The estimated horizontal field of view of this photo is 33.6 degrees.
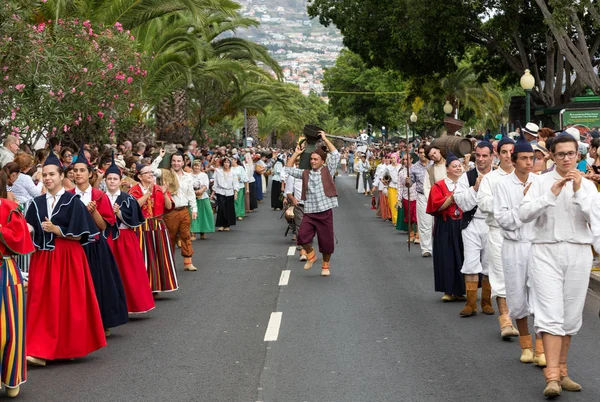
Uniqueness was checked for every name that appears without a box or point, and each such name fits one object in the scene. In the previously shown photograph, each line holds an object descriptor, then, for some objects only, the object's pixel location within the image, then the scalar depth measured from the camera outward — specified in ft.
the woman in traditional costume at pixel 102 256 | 31.45
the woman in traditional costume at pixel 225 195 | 79.61
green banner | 82.58
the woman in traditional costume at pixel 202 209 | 69.67
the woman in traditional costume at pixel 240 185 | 89.92
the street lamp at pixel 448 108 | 141.70
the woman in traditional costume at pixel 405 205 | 65.26
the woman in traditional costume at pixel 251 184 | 105.76
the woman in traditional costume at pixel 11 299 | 24.16
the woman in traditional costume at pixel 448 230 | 36.76
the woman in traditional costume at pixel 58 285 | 28.40
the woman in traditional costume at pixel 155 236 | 39.42
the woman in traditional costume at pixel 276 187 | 103.45
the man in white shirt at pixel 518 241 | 26.55
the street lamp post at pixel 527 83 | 82.28
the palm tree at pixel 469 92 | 182.91
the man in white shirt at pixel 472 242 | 34.06
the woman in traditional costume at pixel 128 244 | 35.12
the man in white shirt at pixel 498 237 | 29.96
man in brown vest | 48.01
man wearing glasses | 23.22
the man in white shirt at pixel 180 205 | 48.21
